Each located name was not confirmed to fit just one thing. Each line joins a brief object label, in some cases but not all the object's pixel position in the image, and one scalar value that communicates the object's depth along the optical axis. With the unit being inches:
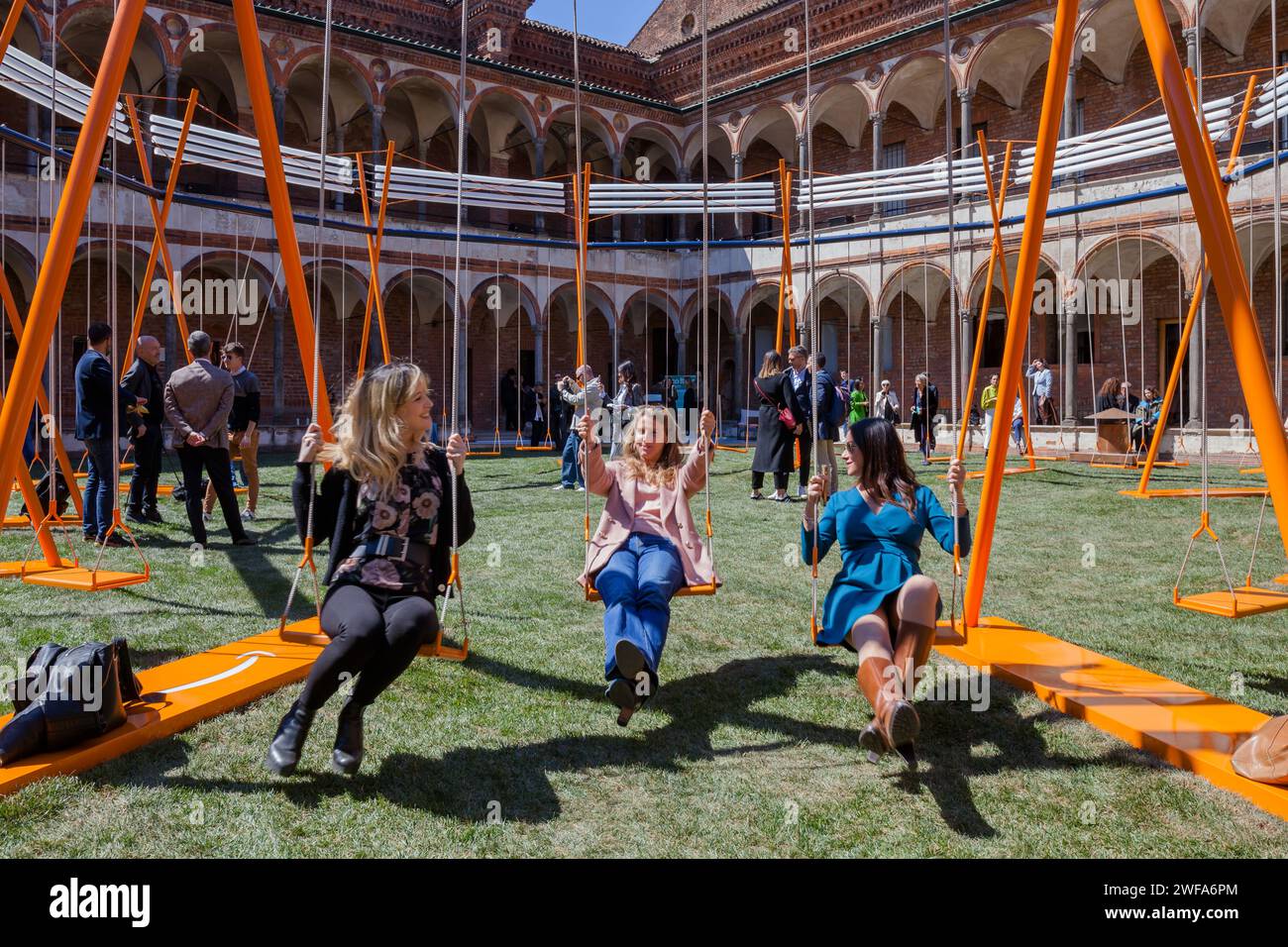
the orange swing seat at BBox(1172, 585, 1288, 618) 190.7
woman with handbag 417.4
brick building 851.4
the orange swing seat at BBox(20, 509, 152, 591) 222.1
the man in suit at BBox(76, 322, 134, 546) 290.4
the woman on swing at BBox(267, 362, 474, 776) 130.4
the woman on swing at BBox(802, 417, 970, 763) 134.0
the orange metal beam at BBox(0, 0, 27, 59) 197.8
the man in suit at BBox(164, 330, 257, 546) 297.6
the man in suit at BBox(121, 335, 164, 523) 326.0
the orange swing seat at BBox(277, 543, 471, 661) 144.6
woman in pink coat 157.8
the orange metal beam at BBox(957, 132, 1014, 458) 383.3
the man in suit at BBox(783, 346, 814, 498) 409.7
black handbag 129.6
